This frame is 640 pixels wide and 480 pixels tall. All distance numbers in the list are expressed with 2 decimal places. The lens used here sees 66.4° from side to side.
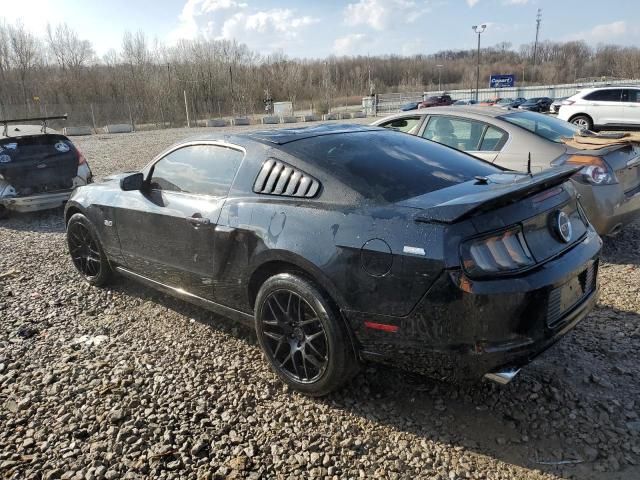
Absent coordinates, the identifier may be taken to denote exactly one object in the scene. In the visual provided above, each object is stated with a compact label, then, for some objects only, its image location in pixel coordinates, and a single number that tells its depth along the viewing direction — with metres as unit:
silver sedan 4.54
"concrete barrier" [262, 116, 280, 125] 40.94
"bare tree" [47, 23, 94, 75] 62.75
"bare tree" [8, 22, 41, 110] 59.88
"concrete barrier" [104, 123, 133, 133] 37.34
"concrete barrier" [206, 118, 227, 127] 41.56
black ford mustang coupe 2.27
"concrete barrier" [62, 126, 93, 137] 35.34
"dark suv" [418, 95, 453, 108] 45.47
